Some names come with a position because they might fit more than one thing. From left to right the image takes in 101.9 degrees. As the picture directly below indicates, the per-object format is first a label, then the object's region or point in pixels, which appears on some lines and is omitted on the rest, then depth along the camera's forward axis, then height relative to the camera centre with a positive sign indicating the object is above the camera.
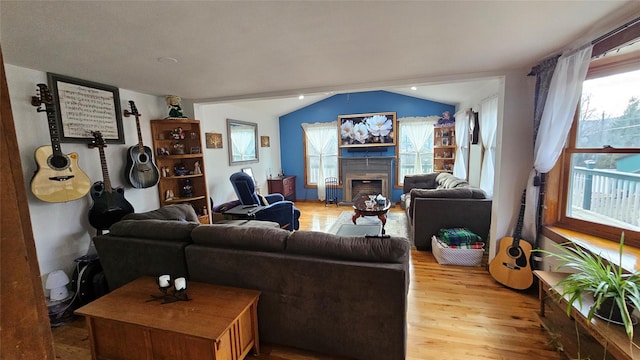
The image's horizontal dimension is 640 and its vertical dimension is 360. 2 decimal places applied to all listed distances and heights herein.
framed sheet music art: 2.39 +0.53
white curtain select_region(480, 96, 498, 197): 3.53 +0.10
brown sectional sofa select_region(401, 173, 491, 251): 3.23 -0.80
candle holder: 1.58 -0.81
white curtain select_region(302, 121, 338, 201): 6.44 +0.32
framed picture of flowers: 6.00 +0.52
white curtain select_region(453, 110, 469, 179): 4.73 +0.06
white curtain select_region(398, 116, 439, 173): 5.80 +0.41
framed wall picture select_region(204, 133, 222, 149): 4.37 +0.30
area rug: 4.24 -1.28
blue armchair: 3.57 -0.72
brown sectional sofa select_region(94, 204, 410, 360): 1.55 -0.78
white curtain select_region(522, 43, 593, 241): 1.91 +0.27
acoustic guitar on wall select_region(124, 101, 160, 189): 2.95 -0.06
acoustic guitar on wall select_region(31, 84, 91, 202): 2.15 -0.06
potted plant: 1.28 -0.76
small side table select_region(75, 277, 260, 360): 1.37 -0.88
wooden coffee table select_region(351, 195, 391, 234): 3.73 -0.84
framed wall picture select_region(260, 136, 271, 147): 5.95 +0.32
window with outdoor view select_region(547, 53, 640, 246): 1.86 -0.14
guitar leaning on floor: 2.48 -1.15
